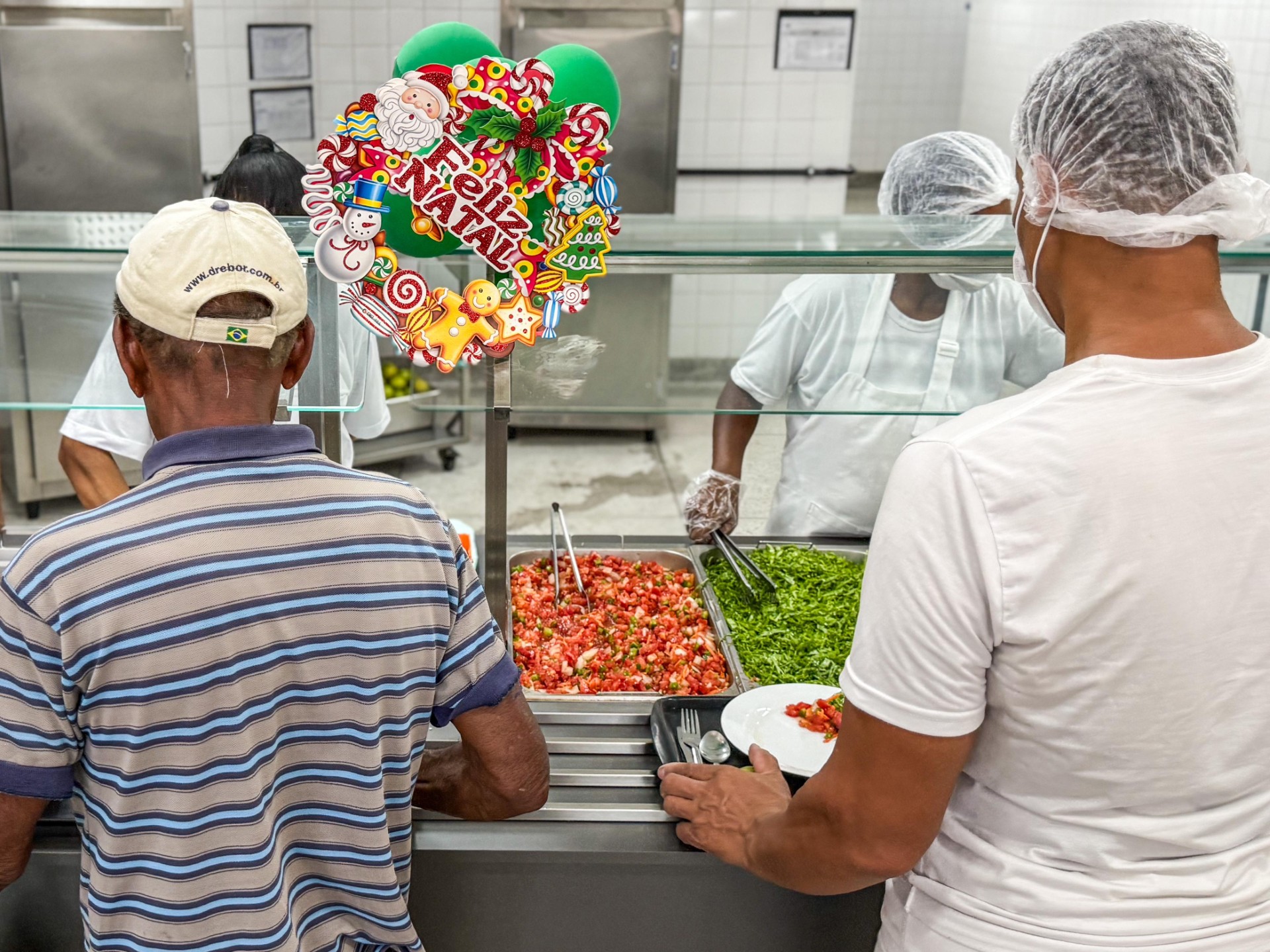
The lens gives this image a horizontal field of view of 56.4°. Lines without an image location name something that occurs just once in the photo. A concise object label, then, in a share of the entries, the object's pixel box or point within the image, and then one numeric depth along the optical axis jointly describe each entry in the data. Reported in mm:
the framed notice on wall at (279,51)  5680
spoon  1747
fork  1770
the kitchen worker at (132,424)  2328
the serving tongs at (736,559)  2270
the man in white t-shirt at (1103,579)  1126
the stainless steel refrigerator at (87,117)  5074
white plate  1739
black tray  1769
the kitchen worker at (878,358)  2076
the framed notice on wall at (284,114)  5762
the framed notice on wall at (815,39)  6176
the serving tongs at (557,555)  2287
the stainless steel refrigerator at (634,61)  5797
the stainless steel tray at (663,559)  2248
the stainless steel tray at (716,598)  2045
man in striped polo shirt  1164
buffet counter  1620
